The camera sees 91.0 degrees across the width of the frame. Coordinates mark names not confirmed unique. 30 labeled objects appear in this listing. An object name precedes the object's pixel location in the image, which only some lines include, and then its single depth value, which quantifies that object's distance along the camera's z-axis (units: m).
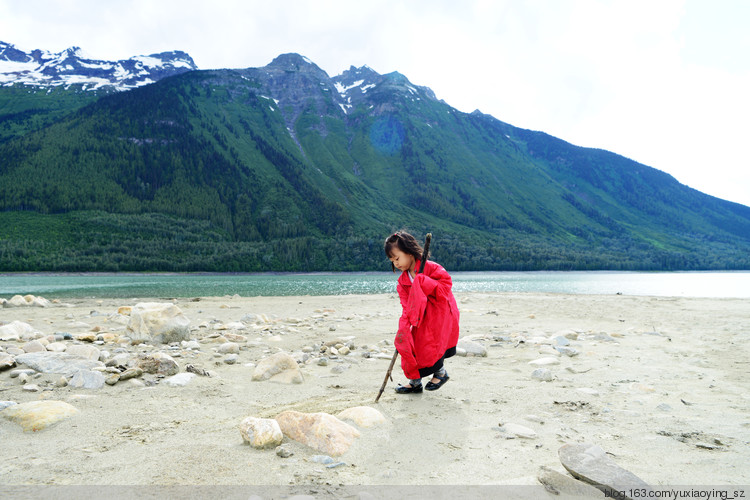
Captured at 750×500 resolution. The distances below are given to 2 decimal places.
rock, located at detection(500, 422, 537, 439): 3.74
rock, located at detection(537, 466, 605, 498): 2.67
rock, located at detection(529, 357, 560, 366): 7.01
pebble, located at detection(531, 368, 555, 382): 5.98
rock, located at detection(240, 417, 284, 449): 3.38
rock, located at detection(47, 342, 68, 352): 6.80
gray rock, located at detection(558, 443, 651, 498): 2.65
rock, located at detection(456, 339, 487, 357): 7.96
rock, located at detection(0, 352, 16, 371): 5.54
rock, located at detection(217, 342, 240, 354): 7.95
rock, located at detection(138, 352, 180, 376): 5.80
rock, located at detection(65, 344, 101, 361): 6.45
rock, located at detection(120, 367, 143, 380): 5.35
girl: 4.98
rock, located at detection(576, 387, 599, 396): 5.22
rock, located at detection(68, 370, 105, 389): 5.08
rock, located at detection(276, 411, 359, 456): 3.42
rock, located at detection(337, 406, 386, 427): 4.01
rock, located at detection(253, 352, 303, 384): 5.86
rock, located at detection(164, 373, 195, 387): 5.39
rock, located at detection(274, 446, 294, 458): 3.25
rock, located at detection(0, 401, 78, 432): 3.77
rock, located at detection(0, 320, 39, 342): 8.20
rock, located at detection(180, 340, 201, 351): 8.11
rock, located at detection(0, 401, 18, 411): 4.12
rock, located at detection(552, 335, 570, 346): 8.80
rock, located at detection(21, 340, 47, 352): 6.64
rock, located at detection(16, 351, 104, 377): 5.59
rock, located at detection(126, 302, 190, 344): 8.49
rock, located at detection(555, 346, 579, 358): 7.87
